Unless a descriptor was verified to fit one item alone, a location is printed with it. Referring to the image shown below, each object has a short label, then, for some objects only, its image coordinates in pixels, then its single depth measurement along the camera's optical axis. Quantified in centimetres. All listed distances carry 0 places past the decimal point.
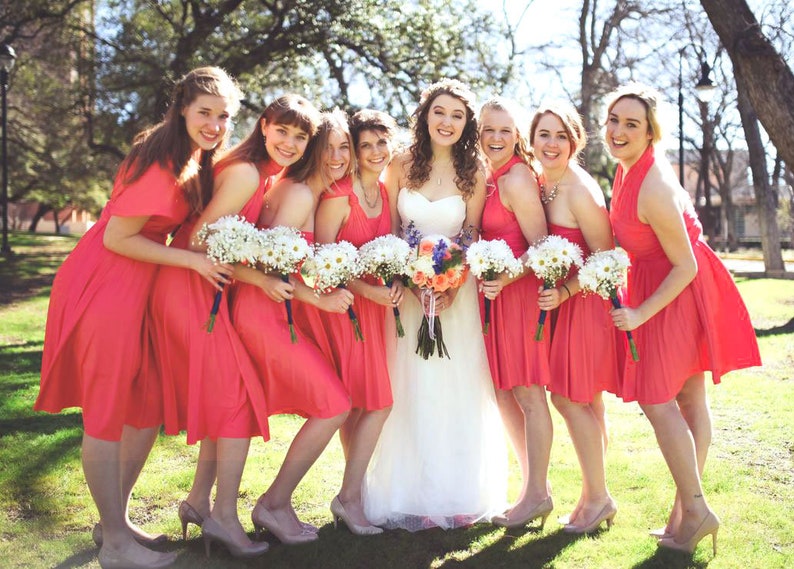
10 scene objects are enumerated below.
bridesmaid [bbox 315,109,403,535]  477
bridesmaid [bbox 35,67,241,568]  399
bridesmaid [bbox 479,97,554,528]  481
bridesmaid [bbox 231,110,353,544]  440
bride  501
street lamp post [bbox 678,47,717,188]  1996
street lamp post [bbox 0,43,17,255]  1873
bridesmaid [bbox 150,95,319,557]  421
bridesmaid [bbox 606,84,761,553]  432
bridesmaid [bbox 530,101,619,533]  470
